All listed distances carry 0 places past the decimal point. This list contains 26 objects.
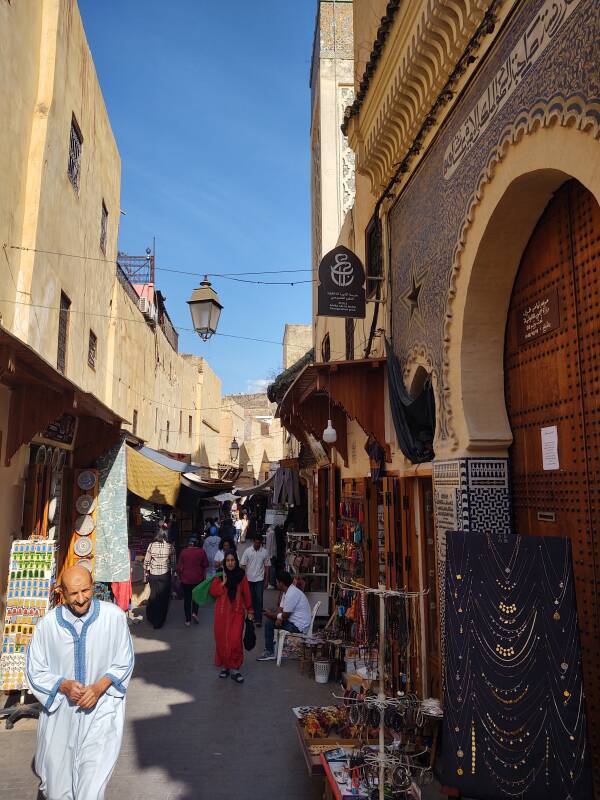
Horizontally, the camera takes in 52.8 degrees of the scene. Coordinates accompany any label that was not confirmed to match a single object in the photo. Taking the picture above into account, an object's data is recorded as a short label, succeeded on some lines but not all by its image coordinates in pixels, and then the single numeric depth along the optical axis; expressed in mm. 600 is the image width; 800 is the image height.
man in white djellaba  3184
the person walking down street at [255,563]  8930
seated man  7332
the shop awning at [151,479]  9914
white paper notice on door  3695
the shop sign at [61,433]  7102
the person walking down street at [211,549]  12023
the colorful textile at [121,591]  8203
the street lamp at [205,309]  8227
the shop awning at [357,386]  6180
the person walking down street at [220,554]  11128
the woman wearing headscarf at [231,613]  6703
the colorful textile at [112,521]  8141
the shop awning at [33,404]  5820
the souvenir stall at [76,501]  6938
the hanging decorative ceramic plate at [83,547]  8133
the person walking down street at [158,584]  9359
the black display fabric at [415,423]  5328
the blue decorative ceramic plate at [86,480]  8266
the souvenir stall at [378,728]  3553
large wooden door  3309
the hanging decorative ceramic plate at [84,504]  8219
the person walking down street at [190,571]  9633
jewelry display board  2945
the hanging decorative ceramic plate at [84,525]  8195
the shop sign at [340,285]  6555
